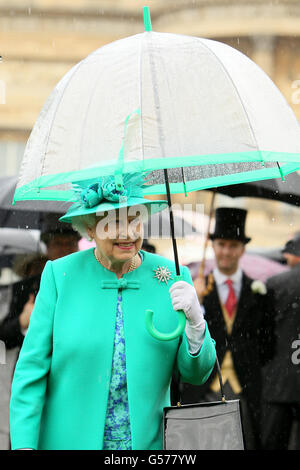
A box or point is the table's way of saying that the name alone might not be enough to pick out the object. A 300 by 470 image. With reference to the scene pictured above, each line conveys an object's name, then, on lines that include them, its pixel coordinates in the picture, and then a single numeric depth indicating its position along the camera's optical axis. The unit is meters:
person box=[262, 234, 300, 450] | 12.12
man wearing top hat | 12.07
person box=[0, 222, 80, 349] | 11.28
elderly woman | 6.21
